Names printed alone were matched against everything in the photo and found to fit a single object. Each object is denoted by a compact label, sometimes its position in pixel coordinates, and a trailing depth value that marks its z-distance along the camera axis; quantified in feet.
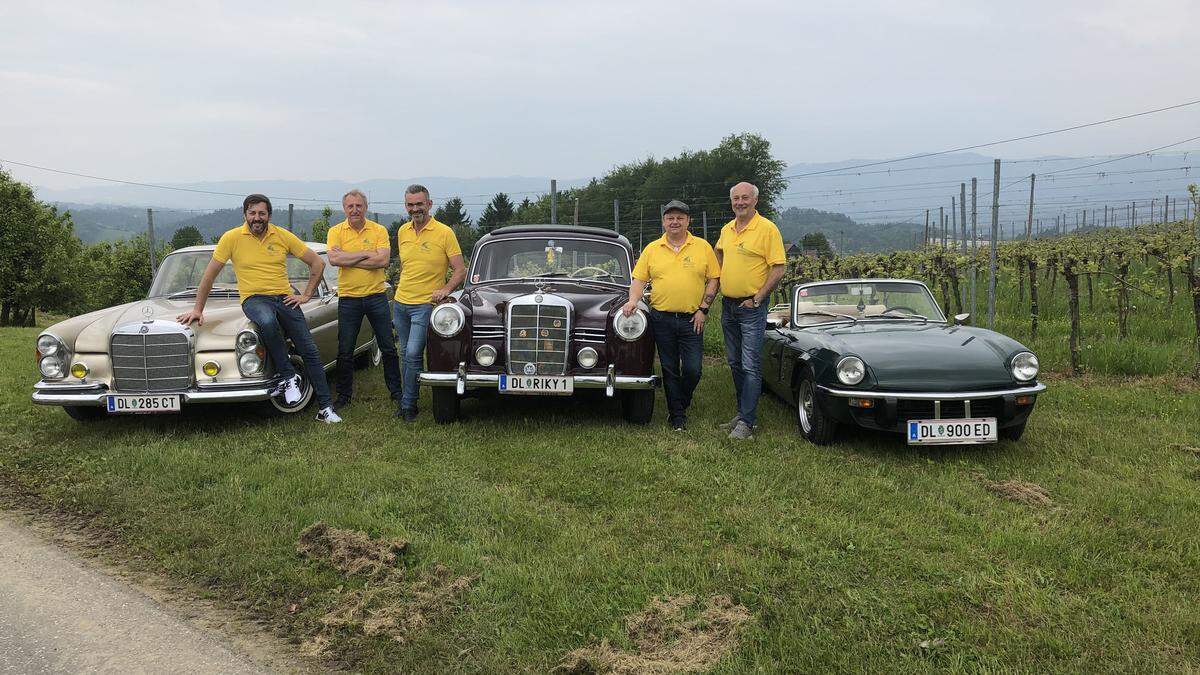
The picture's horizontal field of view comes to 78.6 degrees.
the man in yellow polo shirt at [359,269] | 21.45
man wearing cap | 19.45
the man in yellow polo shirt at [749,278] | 19.30
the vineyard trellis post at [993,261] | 29.54
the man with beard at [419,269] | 21.01
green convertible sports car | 16.48
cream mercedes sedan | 18.60
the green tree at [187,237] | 192.89
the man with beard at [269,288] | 19.90
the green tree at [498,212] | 205.98
